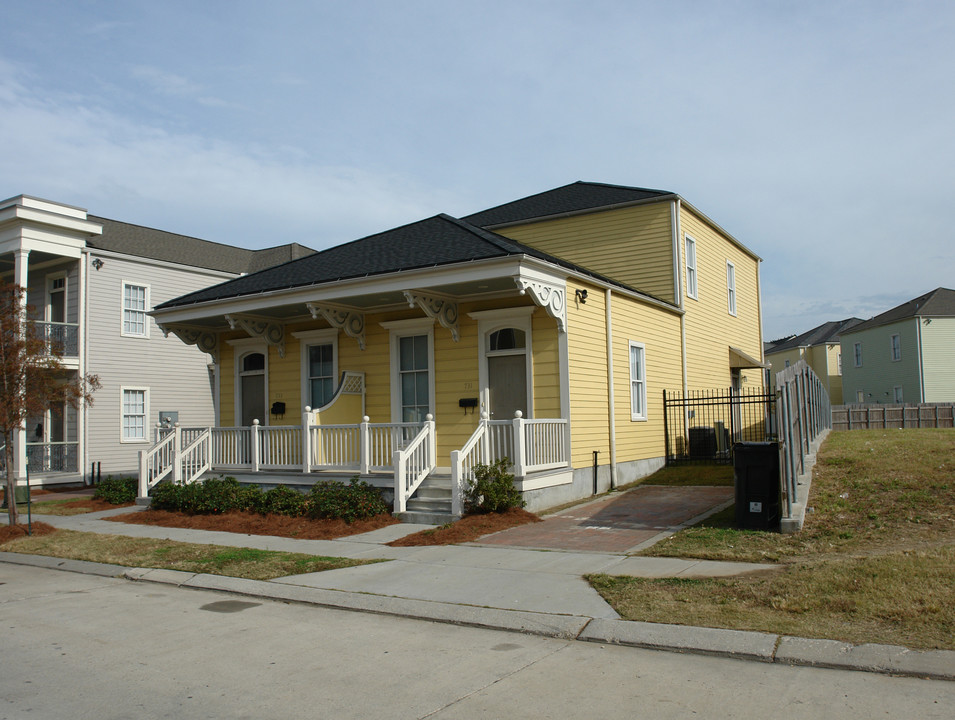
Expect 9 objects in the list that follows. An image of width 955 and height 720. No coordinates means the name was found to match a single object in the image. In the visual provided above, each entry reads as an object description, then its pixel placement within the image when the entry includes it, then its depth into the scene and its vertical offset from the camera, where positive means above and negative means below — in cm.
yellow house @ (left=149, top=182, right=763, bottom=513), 1318 +108
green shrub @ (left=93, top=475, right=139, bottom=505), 1608 -159
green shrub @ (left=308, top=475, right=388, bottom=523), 1258 -151
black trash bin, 988 -111
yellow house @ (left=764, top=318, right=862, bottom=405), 5291 +330
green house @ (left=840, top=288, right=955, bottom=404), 4016 +233
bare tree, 1268 +70
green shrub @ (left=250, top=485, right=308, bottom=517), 1334 -158
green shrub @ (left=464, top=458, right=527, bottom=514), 1197 -133
